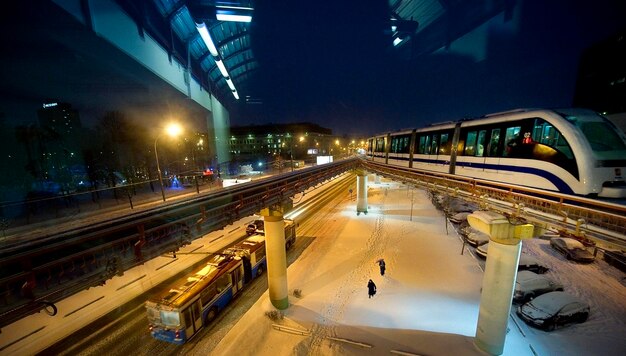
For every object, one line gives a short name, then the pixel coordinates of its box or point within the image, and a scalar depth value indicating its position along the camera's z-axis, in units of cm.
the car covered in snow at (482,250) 1692
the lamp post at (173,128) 1539
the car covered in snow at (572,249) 1670
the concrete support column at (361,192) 2966
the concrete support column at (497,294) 896
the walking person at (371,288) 1276
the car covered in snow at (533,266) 1498
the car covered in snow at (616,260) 1560
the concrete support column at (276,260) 1197
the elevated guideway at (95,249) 480
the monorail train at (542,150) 777
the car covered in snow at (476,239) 1869
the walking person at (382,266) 1470
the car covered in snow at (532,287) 1231
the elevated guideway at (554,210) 649
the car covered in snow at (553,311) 1055
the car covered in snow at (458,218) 2462
